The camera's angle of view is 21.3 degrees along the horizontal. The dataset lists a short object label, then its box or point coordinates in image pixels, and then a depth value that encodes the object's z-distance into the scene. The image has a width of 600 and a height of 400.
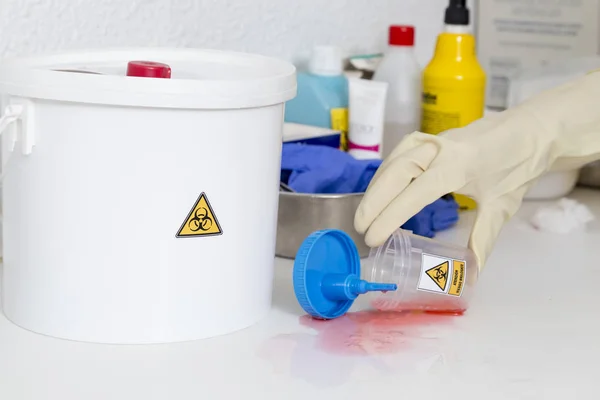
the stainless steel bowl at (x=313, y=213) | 1.30
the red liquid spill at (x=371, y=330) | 1.14
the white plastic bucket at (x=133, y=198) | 1.07
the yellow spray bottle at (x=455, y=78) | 1.51
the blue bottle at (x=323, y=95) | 1.54
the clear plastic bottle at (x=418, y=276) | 1.18
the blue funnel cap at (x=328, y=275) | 1.14
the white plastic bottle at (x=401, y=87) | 1.56
